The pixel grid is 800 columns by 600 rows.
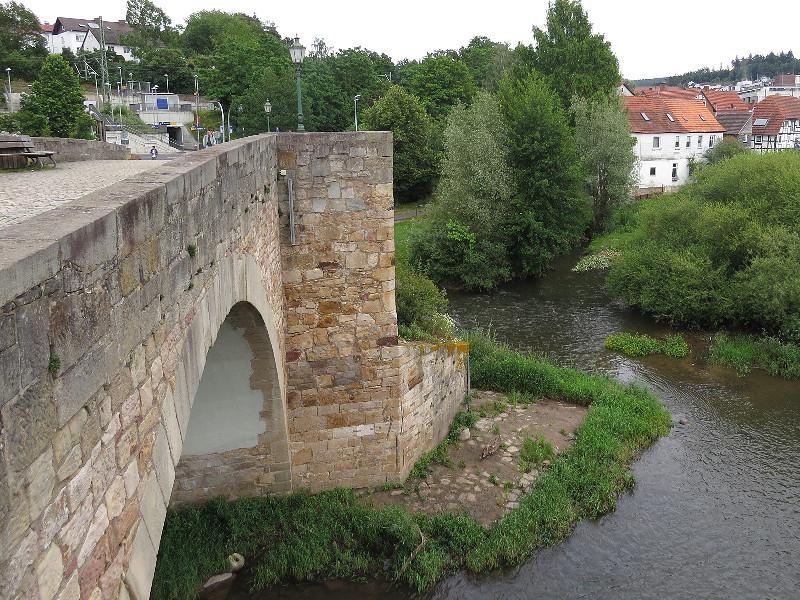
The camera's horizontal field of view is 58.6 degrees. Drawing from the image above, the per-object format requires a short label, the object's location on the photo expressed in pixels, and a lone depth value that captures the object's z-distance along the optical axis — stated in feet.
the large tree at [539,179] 92.02
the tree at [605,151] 108.17
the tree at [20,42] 155.53
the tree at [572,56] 121.80
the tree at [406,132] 136.05
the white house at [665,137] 153.28
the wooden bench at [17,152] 31.78
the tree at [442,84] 162.91
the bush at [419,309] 44.47
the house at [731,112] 183.73
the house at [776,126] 185.68
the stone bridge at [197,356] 9.09
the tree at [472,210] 91.15
